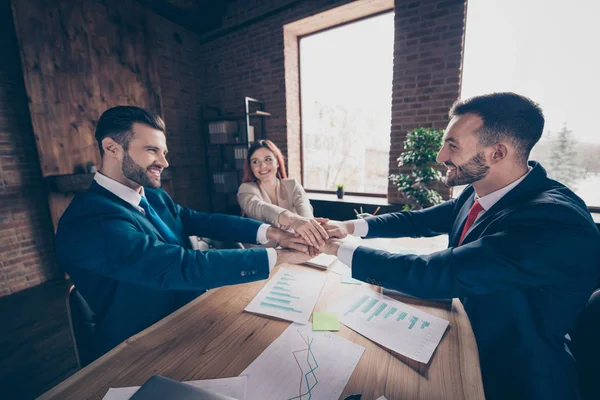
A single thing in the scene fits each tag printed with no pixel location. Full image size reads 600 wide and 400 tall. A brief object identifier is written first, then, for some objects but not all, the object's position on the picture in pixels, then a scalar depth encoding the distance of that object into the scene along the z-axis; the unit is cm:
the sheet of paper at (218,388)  68
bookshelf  444
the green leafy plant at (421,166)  288
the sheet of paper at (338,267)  137
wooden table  70
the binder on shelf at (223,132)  450
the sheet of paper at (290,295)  103
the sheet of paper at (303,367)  69
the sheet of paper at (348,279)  125
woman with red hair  245
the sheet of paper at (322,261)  142
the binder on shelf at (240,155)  440
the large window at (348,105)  379
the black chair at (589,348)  87
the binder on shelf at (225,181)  459
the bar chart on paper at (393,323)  84
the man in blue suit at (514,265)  85
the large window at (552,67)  279
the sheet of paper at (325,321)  93
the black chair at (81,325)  104
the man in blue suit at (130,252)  101
